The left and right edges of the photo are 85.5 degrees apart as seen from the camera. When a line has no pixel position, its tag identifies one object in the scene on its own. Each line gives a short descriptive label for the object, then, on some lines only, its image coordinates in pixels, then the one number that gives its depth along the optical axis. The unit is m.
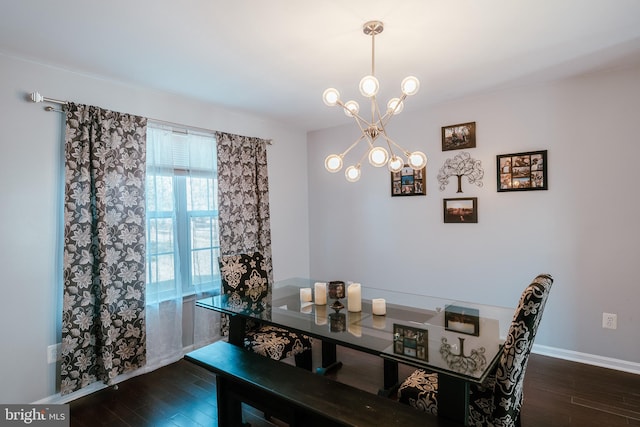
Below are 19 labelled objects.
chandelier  1.83
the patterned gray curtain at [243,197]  3.53
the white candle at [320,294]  2.35
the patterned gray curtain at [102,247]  2.49
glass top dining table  1.52
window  3.03
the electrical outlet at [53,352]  2.46
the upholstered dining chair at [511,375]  1.45
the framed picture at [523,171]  3.03
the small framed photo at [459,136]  3.38
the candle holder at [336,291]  2.40
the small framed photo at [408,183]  3.67
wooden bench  1.56
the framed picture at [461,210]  3.37
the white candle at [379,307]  2.12
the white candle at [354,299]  2.19
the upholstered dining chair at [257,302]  2.38
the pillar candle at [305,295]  2.47
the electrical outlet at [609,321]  2.78
